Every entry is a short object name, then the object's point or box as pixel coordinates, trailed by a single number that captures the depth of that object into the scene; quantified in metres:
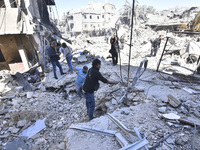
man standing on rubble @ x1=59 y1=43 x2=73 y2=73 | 5.56
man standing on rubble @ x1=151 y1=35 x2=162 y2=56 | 8.55
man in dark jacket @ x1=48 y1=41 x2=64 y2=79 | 4.88
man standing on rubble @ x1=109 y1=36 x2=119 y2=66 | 6.14
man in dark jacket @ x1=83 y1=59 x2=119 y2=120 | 2.62
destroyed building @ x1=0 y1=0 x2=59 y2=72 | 5.89
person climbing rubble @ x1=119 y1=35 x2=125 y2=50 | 12.21
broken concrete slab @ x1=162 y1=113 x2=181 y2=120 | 2.33
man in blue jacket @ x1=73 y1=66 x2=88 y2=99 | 3.76
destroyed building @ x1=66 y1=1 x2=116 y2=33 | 33.38
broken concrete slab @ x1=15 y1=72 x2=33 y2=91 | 4.62
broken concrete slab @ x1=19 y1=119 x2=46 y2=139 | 2.72
